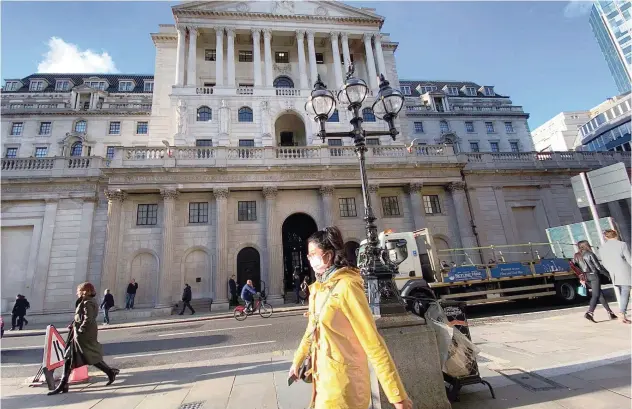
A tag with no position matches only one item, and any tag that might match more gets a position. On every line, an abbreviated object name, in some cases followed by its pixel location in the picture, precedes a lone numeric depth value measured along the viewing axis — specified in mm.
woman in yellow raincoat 1989
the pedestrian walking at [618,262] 6391
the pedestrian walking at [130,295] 16406
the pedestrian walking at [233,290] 16984
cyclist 13211
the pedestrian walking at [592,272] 7337
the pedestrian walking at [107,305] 14477
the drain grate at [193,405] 4238
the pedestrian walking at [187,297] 15962
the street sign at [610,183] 8891
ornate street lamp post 3822
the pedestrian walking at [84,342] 5535
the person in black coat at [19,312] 15062
